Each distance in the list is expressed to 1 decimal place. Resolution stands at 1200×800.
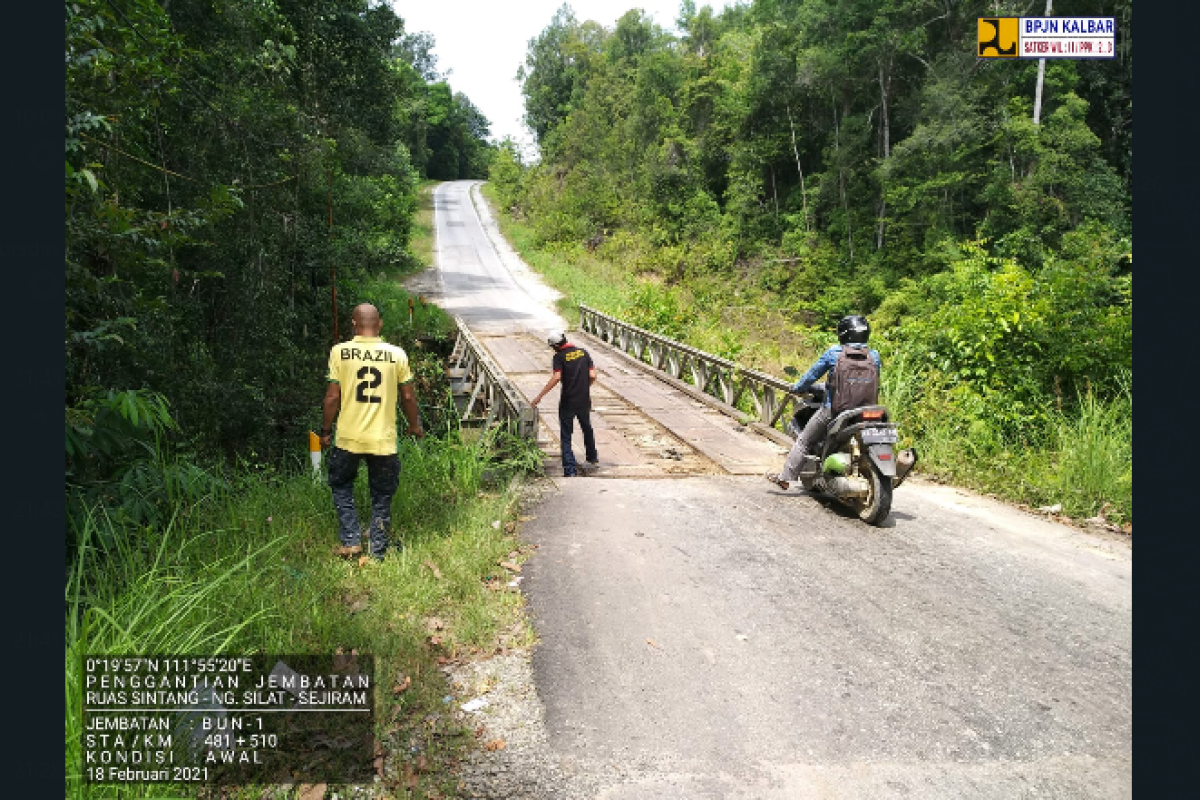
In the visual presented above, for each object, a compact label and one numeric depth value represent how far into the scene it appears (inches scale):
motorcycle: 239.0
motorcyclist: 253.6
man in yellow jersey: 187.3
